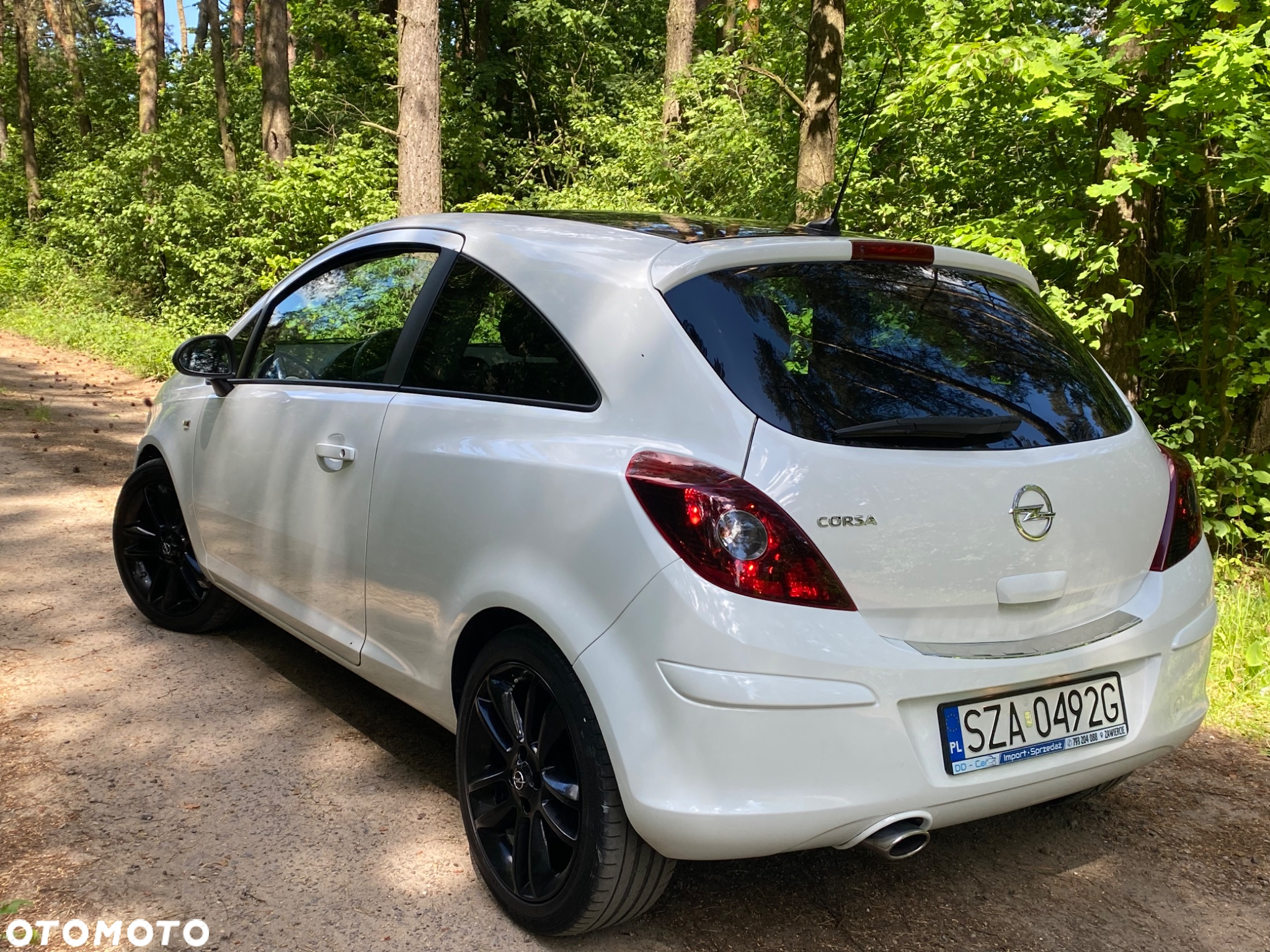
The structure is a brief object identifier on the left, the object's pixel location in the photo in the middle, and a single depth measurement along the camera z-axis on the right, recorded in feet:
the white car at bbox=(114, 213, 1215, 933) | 7.32
